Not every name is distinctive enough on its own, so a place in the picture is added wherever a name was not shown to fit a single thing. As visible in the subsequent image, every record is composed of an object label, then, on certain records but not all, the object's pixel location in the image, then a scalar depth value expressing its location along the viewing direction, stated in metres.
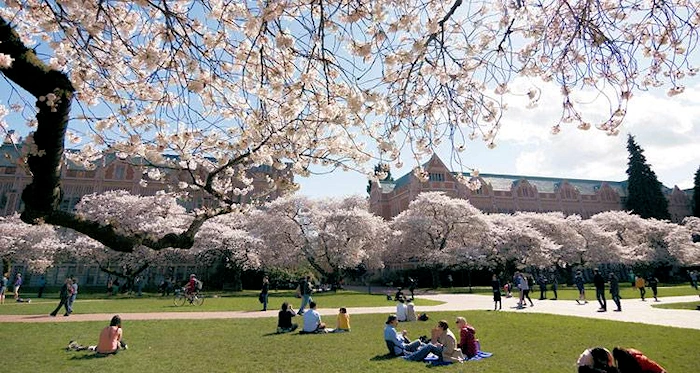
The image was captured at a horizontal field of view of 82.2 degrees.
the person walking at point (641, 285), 21.05
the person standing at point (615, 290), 16.67
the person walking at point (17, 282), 22.64
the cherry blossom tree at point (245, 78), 3.78
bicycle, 21.84
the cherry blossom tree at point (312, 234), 40.31
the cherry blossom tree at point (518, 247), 41.12
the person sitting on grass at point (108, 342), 9.22
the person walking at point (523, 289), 19.41
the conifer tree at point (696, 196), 63.92
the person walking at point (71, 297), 16.48
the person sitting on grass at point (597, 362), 5.01
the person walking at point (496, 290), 18.50
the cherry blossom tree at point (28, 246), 36.72
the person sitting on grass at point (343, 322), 12.59
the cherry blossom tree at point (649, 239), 47.09
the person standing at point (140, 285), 31.11
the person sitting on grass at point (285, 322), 12.66
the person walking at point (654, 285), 20.47
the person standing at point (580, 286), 21.49
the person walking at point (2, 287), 21.33
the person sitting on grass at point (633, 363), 5.03
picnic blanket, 8.30
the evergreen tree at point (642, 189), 60.41
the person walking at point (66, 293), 16.19
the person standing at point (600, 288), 16.91
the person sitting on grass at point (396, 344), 9.05
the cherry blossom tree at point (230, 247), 39.31
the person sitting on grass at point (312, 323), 12.37
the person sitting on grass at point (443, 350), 8.35
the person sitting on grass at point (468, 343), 8.77
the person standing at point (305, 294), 17.34
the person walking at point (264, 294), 18.80
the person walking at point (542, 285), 22.95
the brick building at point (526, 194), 63.38
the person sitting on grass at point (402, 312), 14.67
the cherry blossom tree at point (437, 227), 43.22
